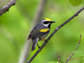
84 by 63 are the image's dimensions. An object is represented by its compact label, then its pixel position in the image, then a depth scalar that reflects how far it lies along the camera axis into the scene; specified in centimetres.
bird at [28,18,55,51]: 777
